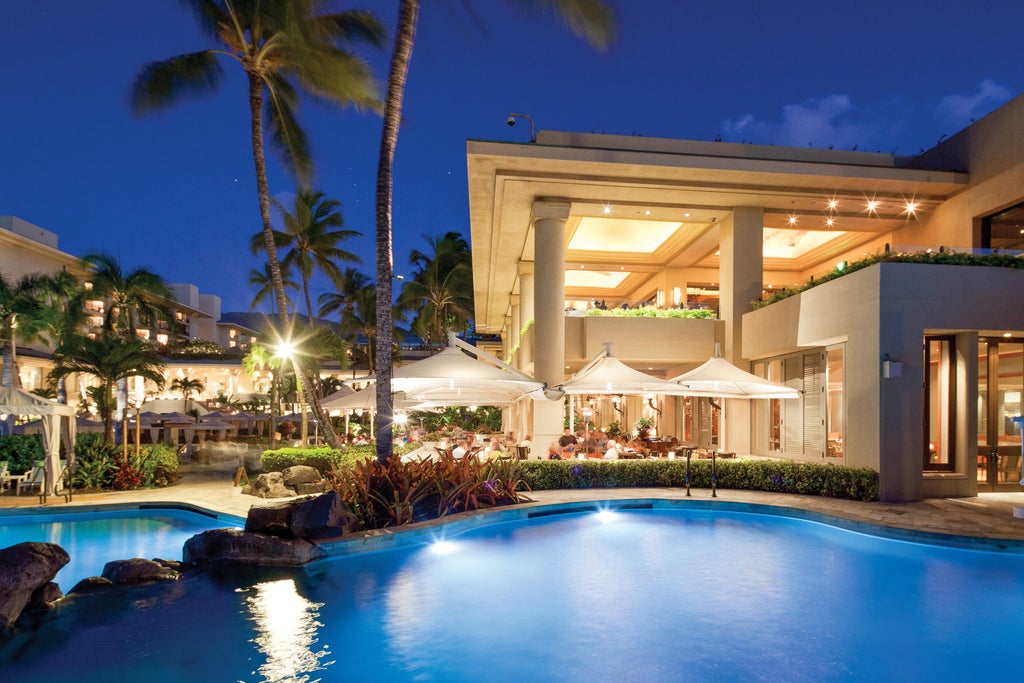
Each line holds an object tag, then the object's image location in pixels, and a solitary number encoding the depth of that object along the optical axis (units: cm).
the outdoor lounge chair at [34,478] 1411
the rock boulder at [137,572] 799
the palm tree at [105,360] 1641
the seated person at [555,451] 1618
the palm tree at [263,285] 3800
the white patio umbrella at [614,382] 1346
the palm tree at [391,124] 1128
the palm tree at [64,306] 2691
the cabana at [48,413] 1368
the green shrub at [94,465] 1545
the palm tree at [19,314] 2358
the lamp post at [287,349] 1608
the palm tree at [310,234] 3056
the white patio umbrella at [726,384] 1356
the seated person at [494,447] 2017
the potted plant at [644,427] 1963
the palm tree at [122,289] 2717
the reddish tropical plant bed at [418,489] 1048
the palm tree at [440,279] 3728
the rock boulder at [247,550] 875
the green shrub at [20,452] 1531
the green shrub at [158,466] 1642
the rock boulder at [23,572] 657
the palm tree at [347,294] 4591
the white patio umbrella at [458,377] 1227
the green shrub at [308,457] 1570
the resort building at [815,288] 1252
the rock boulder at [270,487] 1374
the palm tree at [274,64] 1480
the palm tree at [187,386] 4556
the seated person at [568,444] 1681
